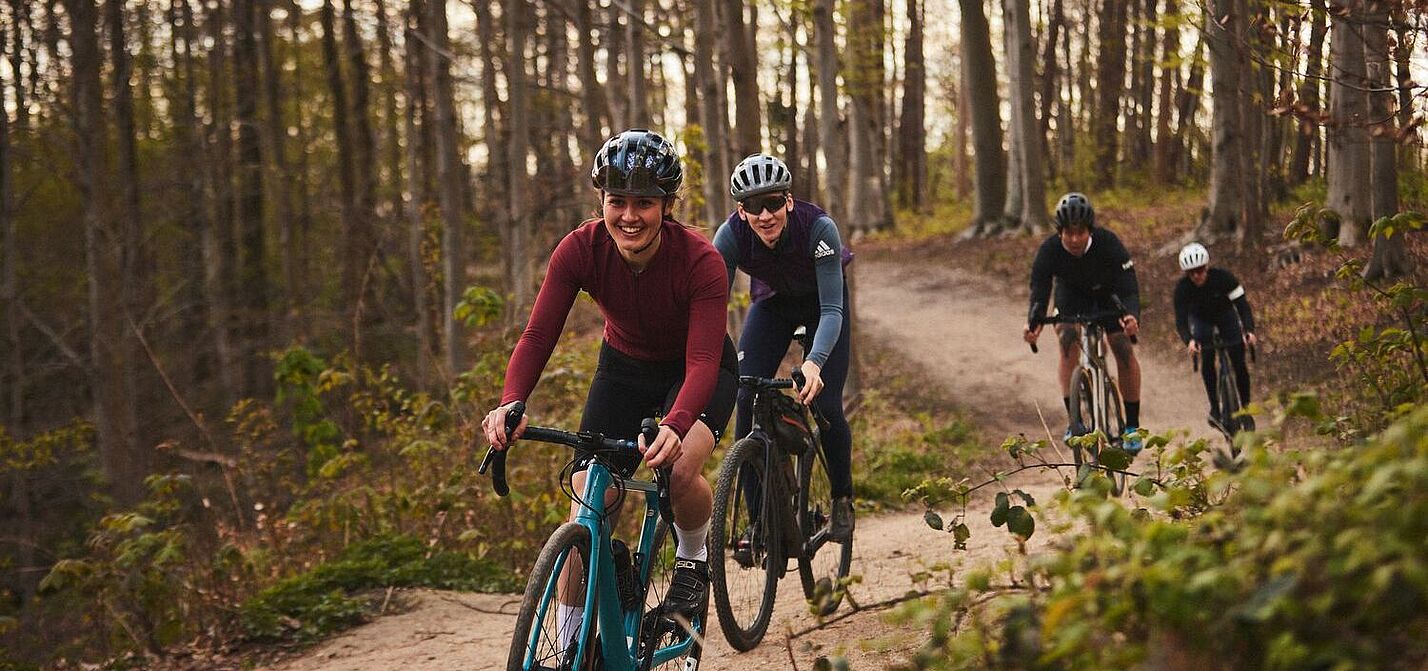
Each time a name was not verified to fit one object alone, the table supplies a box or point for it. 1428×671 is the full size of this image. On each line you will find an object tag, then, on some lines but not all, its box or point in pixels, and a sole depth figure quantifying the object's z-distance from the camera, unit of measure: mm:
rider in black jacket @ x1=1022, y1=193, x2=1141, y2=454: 8562
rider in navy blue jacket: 6074
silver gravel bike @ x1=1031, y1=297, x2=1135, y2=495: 8688
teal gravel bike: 3938
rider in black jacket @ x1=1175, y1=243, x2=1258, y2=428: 9891
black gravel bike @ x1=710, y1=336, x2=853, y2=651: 5418
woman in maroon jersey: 4484
